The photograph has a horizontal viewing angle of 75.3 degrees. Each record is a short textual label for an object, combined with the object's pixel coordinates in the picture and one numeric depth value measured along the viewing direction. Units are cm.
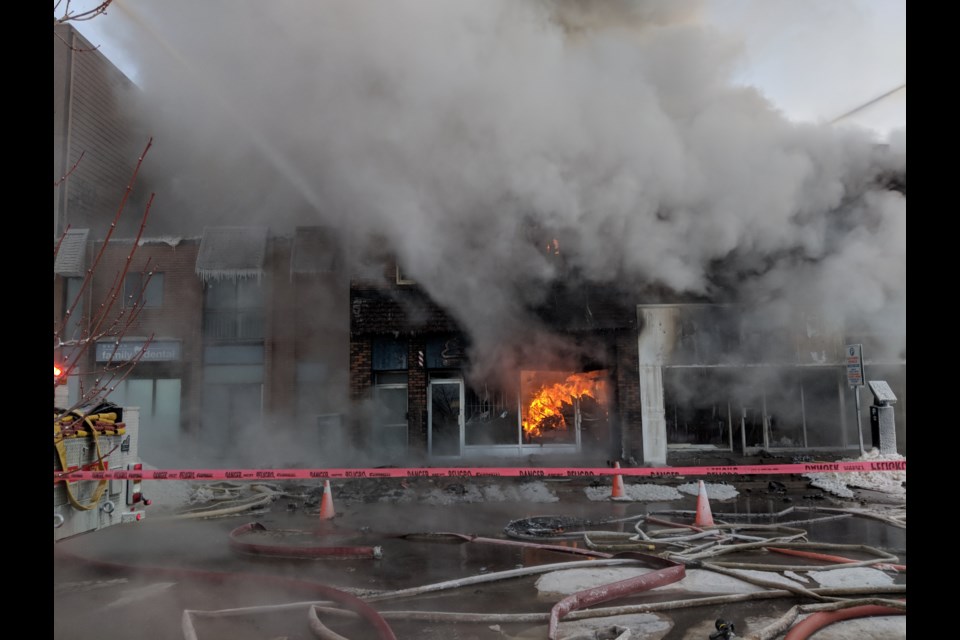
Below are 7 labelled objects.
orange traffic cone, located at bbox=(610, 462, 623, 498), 902
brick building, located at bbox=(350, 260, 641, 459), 1227
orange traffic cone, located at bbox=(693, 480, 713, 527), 693
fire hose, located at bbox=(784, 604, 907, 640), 376
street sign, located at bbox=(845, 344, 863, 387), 1002
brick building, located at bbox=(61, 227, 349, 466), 1420
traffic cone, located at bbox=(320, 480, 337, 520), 800
